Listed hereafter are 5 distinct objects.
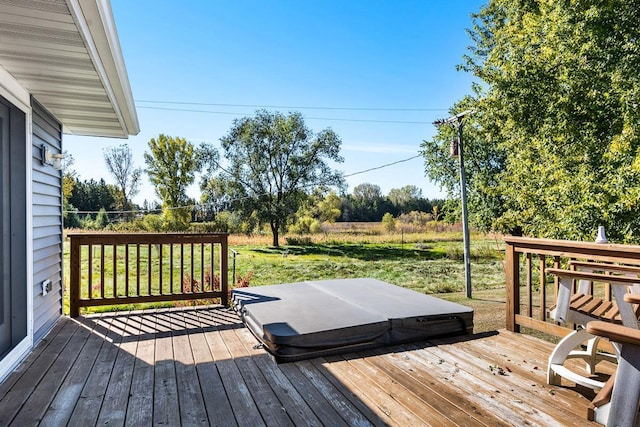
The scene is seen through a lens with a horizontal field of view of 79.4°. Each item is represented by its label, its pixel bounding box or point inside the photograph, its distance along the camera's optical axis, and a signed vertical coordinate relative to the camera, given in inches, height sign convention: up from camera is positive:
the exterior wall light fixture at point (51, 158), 143.4 +22.9
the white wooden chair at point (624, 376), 57.9 -26.6
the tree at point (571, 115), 199.9 +57.0
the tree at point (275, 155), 574.2 +88.7
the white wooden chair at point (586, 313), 83.0 -24.2
